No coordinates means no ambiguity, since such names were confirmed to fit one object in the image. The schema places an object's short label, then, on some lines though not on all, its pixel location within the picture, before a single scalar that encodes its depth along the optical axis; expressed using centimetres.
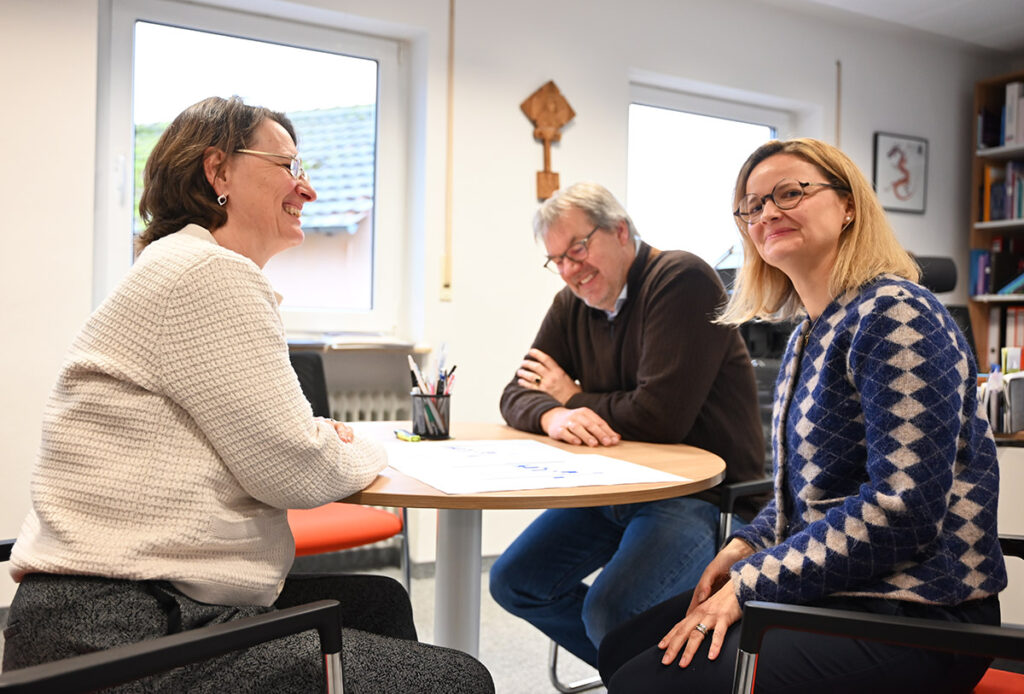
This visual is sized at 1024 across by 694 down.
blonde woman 102
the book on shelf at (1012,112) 445
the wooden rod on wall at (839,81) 429
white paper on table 125
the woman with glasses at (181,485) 98
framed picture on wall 444
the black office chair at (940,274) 276
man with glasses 169
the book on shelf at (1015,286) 454
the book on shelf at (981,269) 464
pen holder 175
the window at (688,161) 395
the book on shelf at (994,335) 468
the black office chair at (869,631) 86
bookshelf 458
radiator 324
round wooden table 116
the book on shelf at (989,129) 461
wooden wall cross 343
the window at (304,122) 295
